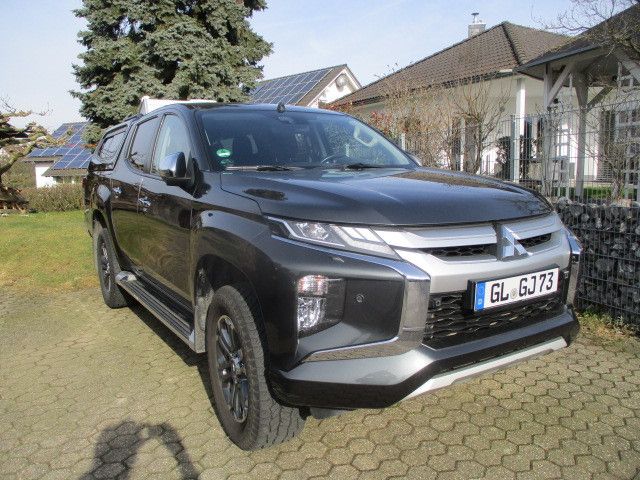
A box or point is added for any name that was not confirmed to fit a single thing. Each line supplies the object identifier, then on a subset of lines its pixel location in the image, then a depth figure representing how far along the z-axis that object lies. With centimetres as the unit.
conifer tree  1778
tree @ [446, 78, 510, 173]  854
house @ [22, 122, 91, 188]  3786
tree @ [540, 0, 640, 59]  833
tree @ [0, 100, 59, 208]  1606
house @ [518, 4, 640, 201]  613
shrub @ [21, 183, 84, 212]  1953
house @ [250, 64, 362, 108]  2667
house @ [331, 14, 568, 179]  929
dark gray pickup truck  221
